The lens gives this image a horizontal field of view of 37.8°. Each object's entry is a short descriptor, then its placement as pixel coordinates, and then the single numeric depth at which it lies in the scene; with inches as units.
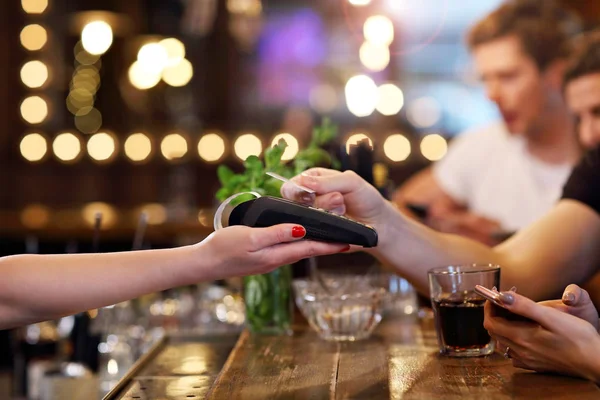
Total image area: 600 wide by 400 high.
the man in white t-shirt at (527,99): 135.3
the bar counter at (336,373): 44.9
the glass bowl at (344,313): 62.5
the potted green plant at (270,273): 65.8
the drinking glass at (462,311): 53.2
